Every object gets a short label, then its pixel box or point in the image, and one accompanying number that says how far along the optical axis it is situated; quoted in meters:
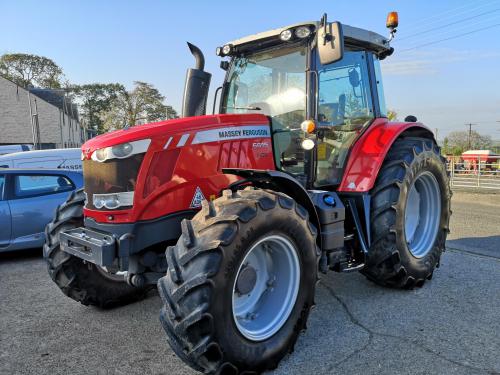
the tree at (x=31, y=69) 59.19
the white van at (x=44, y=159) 8.85
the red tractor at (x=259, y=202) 2.53
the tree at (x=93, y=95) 74.88
